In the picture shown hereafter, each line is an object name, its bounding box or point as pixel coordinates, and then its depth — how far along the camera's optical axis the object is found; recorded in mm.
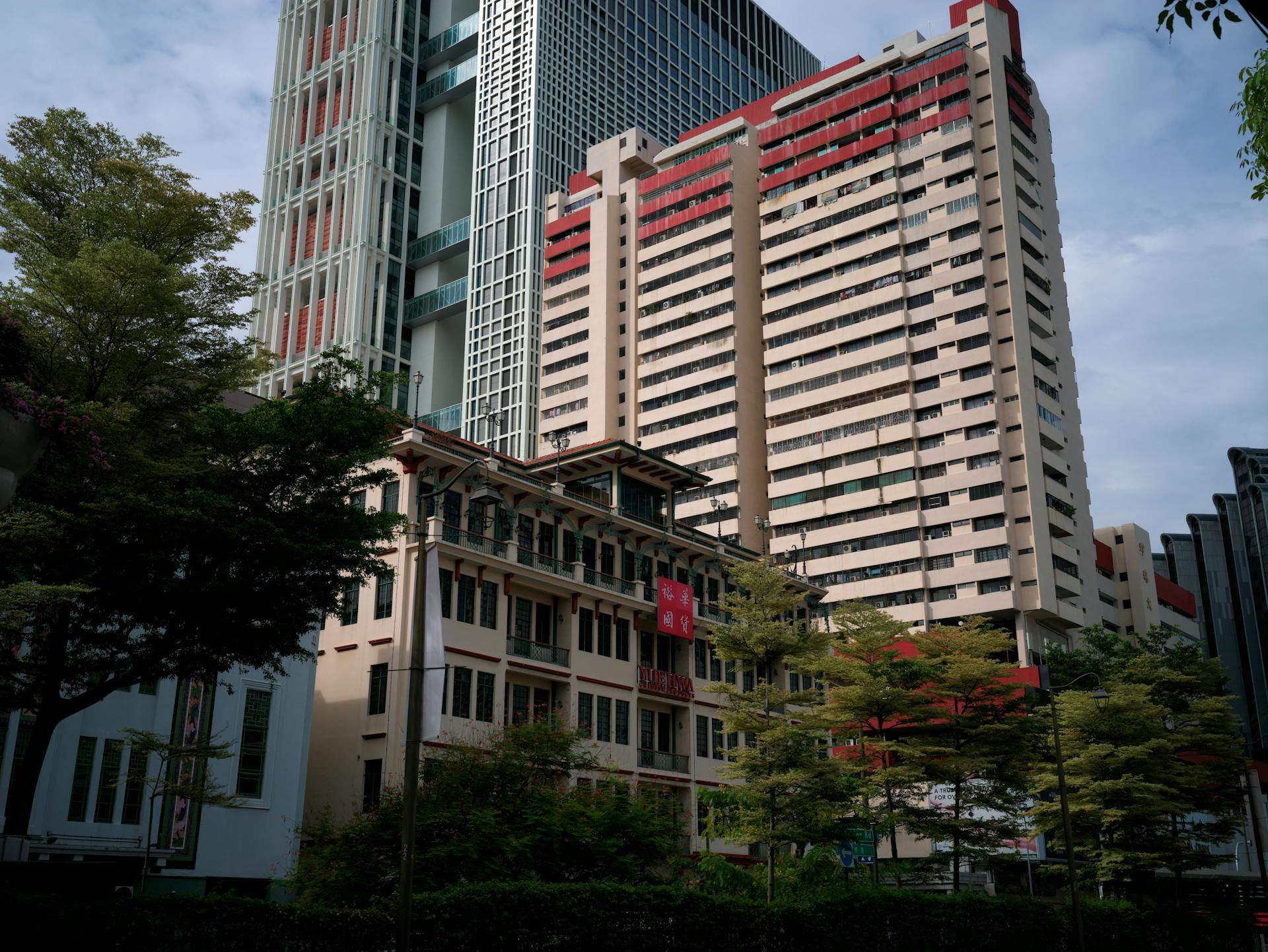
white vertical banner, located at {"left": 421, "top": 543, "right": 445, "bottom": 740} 18625
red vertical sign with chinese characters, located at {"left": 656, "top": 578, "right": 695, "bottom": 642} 53625
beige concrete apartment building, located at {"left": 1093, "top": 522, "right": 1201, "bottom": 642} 112312
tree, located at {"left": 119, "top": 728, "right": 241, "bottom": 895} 29703
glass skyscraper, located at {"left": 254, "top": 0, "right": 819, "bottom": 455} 115750
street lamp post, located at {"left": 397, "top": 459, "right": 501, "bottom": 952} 17406
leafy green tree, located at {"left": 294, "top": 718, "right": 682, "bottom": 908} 26250
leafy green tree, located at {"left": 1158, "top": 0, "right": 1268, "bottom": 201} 12852
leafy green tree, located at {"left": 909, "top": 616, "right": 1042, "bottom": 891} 41375
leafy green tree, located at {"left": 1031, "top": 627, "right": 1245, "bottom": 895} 46281
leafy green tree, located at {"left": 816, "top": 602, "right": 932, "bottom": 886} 41875
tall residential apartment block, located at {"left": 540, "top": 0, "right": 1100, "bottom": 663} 86875
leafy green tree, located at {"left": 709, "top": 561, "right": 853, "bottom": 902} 36500
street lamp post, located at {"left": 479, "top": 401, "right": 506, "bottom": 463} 111125
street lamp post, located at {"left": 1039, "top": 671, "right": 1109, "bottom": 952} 36750
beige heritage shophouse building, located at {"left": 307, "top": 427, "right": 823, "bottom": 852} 44375
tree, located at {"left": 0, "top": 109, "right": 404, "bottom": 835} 25094
